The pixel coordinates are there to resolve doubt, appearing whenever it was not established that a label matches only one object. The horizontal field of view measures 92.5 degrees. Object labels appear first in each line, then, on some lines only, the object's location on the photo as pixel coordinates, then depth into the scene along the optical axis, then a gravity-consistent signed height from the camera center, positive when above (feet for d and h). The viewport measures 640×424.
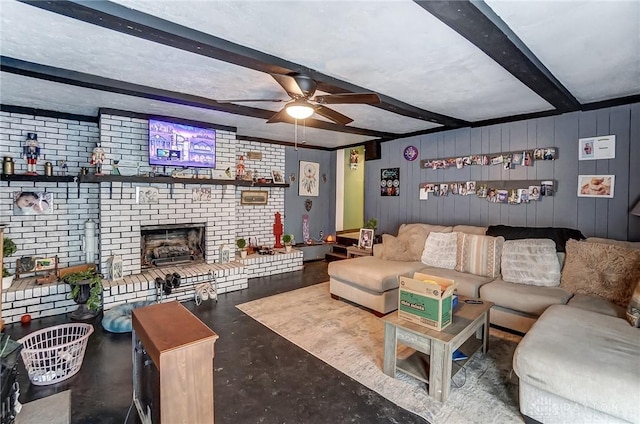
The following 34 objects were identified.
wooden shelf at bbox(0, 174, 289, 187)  11.14 +1.03
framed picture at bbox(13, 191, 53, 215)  11.54 +0.07
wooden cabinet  4.20 -2.31
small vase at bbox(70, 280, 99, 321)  10.76 -3.68
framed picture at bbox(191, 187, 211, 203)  14.16 +0.55
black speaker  17.88 +3.40
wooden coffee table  6.76 -3.22
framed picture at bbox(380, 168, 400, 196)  17.08 +1.47
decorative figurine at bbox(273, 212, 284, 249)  19.07 -1.46
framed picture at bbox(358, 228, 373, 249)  16.66 -1.73
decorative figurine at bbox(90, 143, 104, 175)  11.62 +1.79
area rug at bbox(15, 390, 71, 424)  5.98 -4.20
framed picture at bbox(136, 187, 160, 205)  12.69 +0.41
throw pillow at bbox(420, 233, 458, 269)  12.39 -1.77
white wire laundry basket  7.16 -3.78
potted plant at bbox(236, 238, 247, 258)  15.83 -2.06
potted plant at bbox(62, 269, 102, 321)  10.62 -3.05
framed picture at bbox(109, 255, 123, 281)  11.85 -2.43
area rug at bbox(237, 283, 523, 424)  6.53 -4.18
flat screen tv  12.49 +2.63
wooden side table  16.22 -2.41
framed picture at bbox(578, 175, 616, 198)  10.42 +0.82
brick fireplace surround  11.24 -0.47
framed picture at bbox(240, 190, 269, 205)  17.76 +0.55
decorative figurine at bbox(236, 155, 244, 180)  16.35 +1.89
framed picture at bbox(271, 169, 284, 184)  18.70 +1.87
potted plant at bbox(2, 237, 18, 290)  10.48 -1.67
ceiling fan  7.52 +2.84
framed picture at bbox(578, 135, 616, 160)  10.36 +2.13
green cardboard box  7.10 -2.28
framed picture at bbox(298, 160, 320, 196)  20.74 +1.90
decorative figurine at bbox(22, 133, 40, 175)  11.41 +1.99
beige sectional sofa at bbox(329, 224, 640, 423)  5.41 -2.65
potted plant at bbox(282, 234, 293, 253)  17.90 -2.02
